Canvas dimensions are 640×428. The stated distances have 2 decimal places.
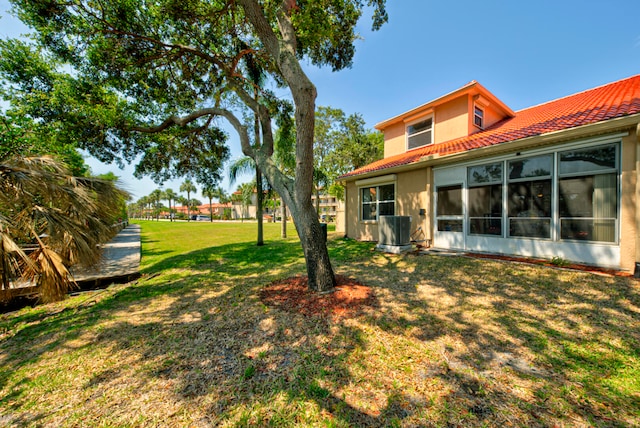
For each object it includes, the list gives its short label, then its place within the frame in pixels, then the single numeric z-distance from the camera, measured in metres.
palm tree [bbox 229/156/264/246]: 11.83
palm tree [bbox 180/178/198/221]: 63.72
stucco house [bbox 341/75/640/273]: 5.24
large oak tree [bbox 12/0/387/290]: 4.29
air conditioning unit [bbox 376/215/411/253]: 8.21
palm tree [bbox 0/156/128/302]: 2.99
